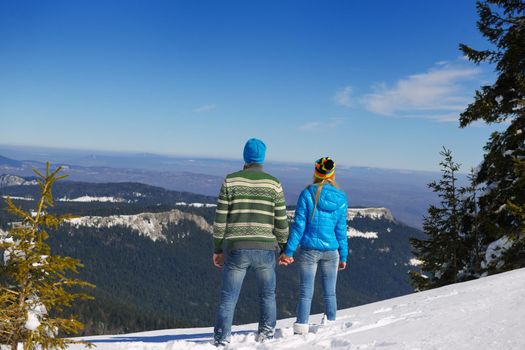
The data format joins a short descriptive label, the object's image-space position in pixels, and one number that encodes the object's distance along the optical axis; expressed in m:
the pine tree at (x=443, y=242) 19.88
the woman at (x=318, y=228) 6.97
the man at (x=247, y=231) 6.27
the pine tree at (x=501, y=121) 13.76
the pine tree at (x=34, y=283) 5.46
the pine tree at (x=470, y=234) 17.69
